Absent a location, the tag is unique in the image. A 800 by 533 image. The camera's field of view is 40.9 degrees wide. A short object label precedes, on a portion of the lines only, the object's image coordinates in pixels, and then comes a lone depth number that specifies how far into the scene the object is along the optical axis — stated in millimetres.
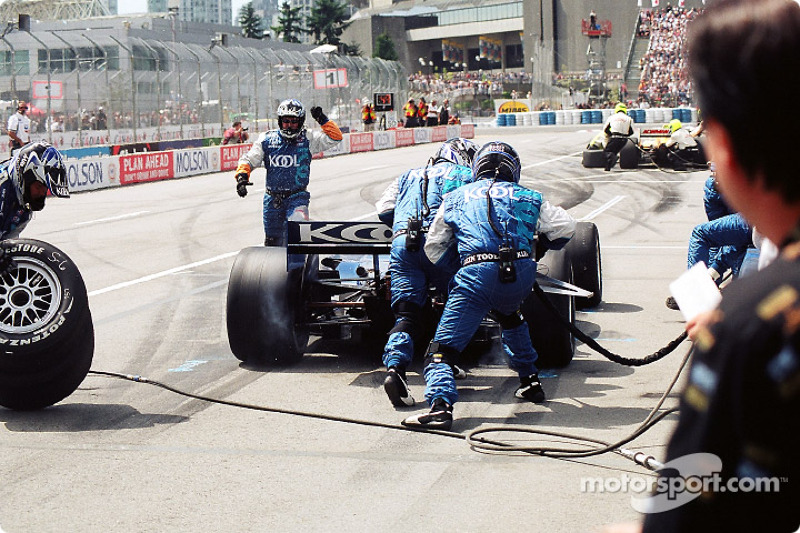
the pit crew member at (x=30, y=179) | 6219
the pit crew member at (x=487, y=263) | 6047
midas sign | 65750
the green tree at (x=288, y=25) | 113688
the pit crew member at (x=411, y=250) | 6449
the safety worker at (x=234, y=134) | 34938
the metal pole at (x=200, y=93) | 35344
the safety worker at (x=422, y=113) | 44475
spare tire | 6148
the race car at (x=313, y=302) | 7367
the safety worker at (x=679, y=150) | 24766
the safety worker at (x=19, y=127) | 23500
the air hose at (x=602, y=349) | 6023
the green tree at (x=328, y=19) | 114625
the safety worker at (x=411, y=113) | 43344
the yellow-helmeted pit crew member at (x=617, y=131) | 24297
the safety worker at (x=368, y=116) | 42156
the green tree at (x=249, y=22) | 122875
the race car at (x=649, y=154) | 25188
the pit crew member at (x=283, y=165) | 10055
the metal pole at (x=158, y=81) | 32875
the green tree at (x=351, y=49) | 111812
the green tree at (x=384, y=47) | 112125
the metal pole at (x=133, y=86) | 30809
